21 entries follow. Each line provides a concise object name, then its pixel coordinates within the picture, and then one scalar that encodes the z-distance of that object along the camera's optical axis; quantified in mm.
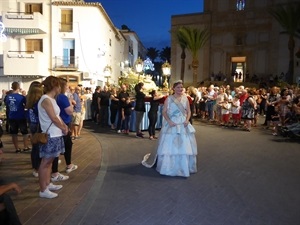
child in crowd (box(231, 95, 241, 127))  10291
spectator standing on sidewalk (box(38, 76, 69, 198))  3538
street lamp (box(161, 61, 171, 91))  14965
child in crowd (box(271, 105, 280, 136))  9277
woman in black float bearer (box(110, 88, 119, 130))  9846
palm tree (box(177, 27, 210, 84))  25257
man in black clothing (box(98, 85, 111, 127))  10556
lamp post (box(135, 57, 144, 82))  13681
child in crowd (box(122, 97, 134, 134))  9010
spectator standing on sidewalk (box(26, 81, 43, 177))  4573
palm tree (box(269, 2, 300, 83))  21687
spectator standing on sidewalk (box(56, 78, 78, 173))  4508
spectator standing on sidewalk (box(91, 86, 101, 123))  11448
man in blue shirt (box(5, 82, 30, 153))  6108
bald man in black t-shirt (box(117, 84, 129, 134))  9016
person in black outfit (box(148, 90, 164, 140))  8046
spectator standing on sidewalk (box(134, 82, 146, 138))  8226
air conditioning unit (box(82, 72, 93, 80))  22046
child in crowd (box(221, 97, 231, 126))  10863
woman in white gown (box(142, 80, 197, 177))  4823
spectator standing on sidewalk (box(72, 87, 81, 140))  7788
